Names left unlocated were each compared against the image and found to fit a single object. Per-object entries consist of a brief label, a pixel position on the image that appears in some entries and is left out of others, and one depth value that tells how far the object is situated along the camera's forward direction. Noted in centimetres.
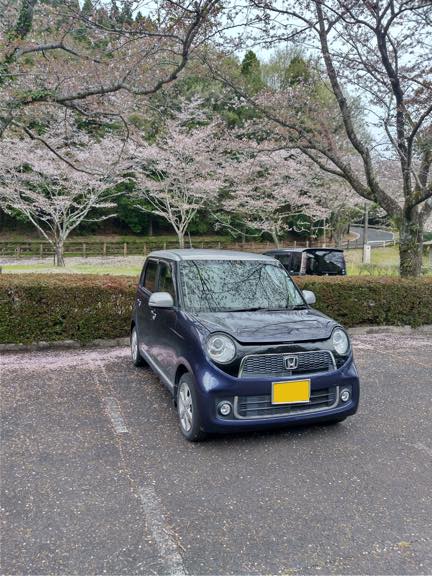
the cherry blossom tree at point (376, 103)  716
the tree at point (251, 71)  1739
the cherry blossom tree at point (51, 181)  2005
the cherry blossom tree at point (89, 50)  592
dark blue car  282
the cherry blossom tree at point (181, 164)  2047
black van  920
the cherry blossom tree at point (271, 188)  2139
